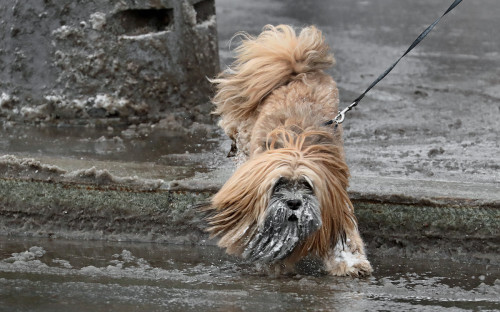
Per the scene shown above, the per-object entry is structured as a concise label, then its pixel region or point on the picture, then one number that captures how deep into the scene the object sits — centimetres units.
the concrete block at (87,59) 1410
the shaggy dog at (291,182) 842
